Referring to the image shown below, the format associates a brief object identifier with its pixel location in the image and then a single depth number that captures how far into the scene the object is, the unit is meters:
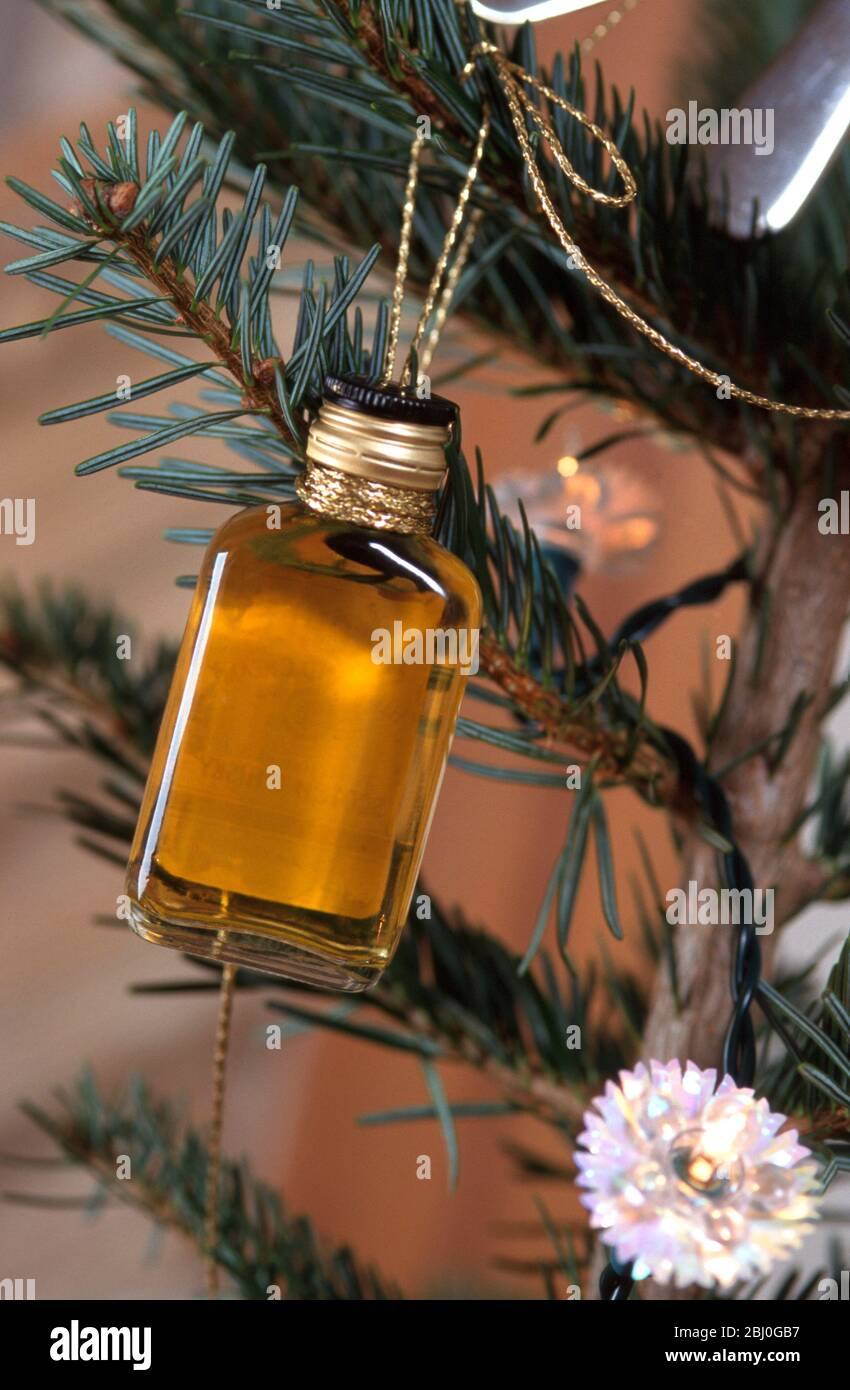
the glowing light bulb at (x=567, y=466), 0.39
